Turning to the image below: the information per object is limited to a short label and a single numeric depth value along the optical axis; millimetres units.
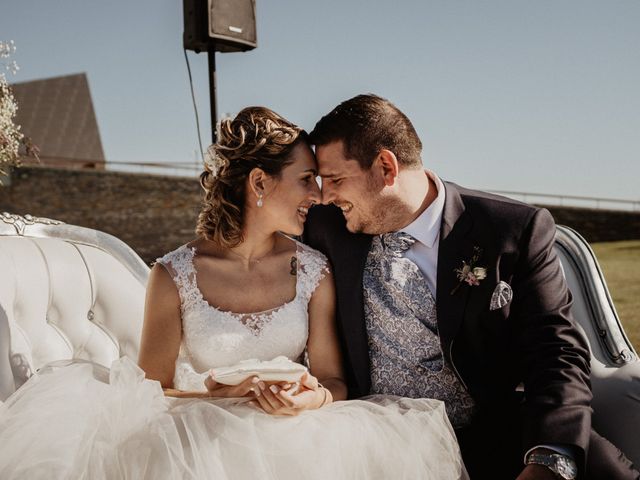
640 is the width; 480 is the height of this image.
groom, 2227
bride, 1774
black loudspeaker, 4688
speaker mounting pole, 4918
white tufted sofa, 2572
